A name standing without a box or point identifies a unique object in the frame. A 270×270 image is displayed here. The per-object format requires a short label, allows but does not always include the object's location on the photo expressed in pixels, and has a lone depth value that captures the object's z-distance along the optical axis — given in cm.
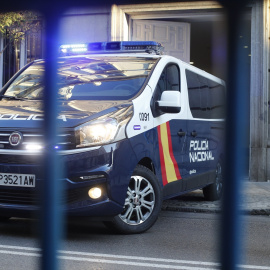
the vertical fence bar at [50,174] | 273
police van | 821
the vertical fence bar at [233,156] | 243
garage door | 1686
